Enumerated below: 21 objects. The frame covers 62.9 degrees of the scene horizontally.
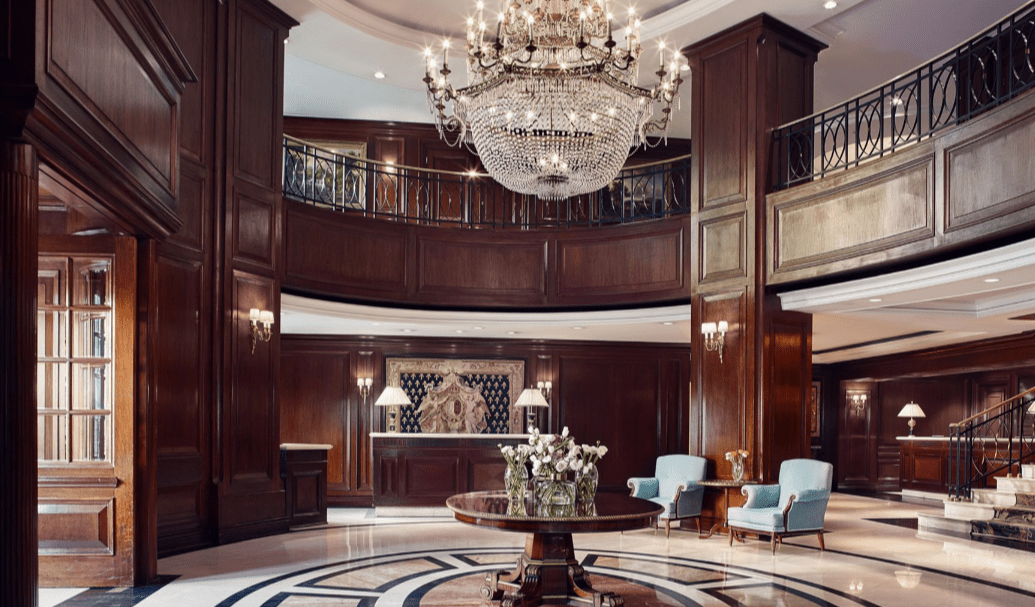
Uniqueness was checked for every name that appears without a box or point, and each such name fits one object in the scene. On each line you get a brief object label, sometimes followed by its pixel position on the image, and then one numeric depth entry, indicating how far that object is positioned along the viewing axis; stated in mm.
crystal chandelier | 6574
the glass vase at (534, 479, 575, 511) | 5930
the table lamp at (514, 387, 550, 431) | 12688
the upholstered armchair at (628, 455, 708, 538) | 9148
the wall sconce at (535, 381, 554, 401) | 13961
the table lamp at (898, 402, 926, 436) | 16922
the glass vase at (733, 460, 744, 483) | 8992
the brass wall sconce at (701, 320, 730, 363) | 9505
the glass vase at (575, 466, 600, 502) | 6172
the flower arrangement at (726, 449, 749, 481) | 9000
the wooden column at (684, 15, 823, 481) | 9219
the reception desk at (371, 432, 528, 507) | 11812
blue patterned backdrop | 13539
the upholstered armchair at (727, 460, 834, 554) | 8078
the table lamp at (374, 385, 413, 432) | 12383
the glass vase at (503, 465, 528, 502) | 6277
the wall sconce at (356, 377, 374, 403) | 13344
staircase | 9508
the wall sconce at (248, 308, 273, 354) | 8738
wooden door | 5879
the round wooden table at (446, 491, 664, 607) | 5621
